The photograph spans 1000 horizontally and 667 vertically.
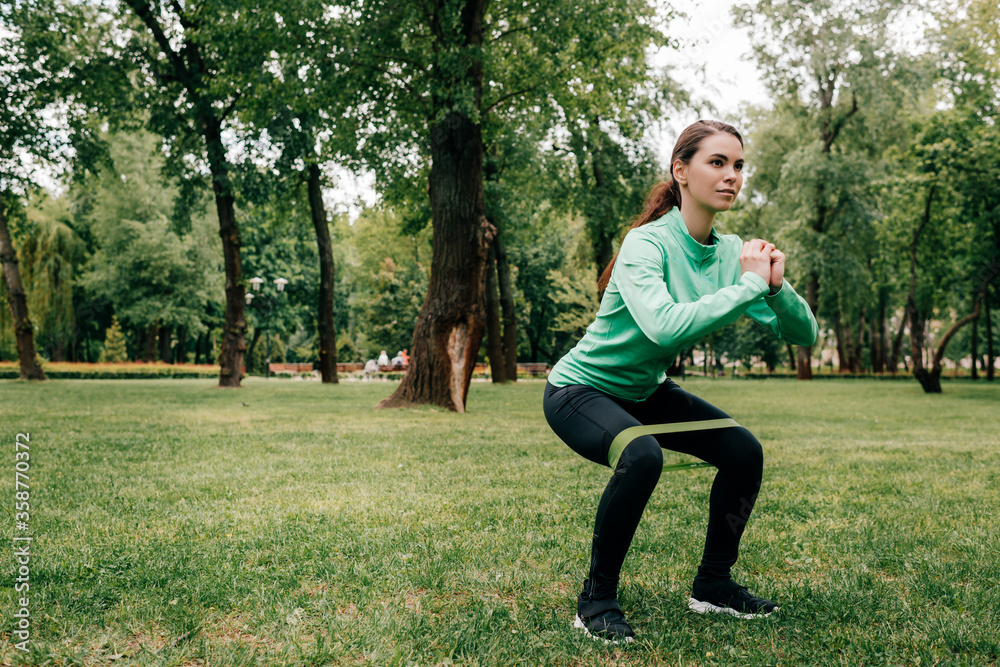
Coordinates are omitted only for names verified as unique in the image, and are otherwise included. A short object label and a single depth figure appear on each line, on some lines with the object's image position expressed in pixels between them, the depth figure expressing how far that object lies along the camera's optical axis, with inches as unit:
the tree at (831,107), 1058.7
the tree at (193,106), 767.7
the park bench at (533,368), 1618.7
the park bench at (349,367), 1859.6
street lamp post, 1201.8
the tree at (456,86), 515.8
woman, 107.7
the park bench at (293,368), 1924.2
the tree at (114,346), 1893.5
